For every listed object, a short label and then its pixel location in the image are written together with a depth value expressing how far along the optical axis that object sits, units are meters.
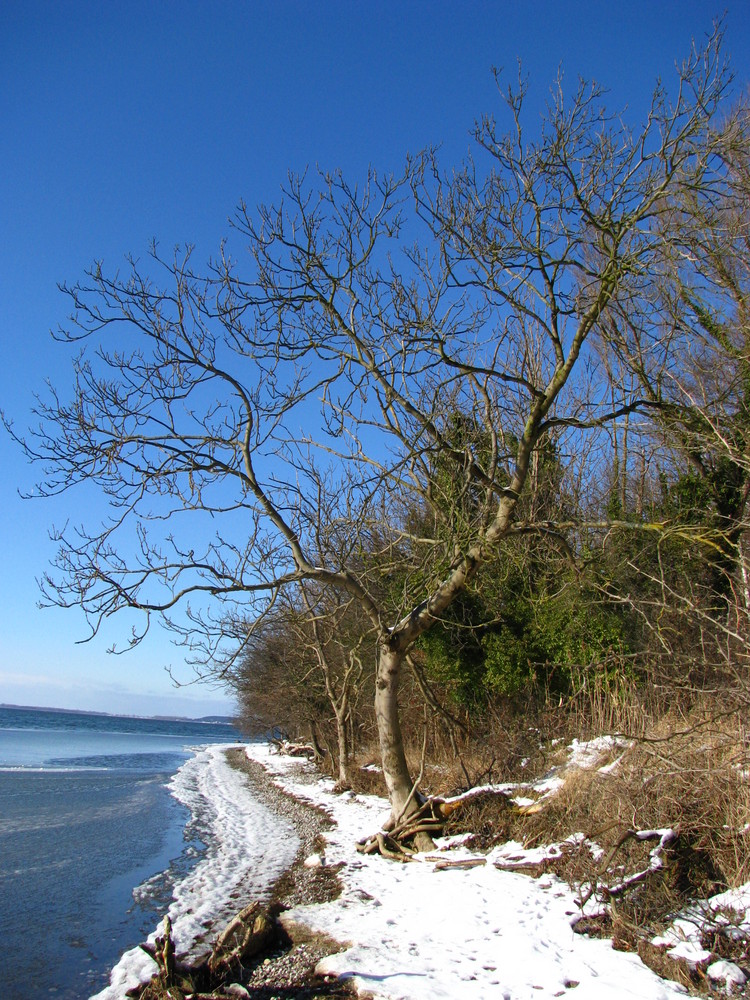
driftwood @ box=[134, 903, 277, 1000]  5.25
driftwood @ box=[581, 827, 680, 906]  5.57
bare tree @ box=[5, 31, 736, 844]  8.15
